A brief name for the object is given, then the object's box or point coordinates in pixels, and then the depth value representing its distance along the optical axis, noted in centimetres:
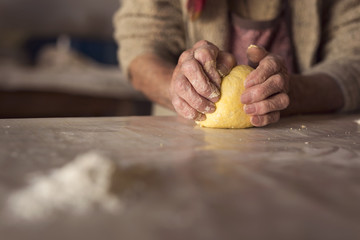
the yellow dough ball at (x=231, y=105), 79
